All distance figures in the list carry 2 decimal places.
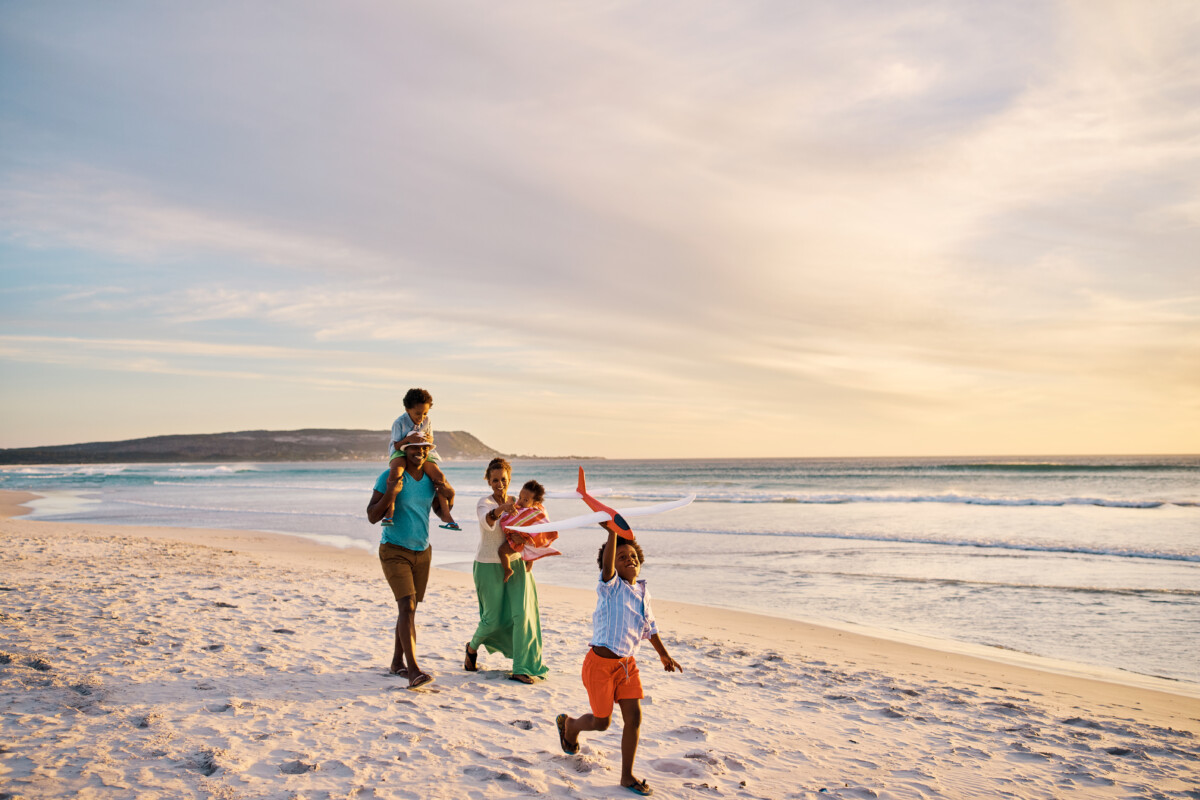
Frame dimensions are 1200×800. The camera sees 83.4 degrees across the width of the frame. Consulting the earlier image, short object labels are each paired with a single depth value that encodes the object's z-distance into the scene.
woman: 5.42
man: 5.04
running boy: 3.54
